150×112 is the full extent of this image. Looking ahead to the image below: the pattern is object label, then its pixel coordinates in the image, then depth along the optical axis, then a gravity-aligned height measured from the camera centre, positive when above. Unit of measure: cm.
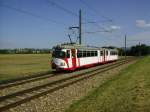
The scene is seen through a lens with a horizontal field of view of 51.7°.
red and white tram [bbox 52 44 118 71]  1474 -42
